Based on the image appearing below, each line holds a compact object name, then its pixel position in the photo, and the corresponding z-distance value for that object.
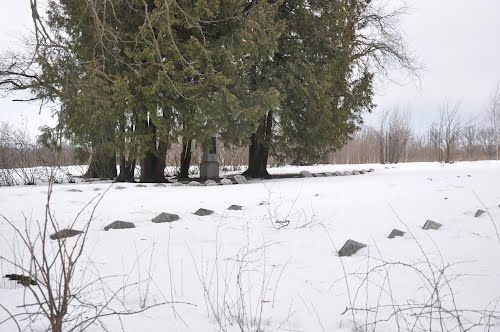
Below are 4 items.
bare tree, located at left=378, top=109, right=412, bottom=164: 27.91
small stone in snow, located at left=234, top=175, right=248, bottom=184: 10.39
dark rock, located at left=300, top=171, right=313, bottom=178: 12.57
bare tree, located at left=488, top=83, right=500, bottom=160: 27.69
